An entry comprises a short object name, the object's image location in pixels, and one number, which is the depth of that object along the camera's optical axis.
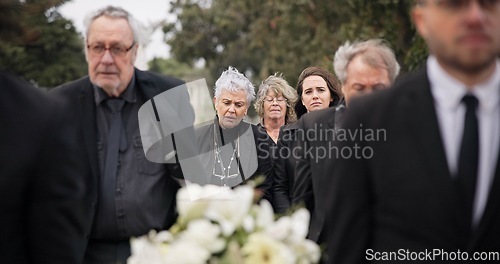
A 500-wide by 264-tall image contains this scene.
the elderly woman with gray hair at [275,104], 11.09
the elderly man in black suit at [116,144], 6.12
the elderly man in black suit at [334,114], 6.44
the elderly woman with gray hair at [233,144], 9.30
